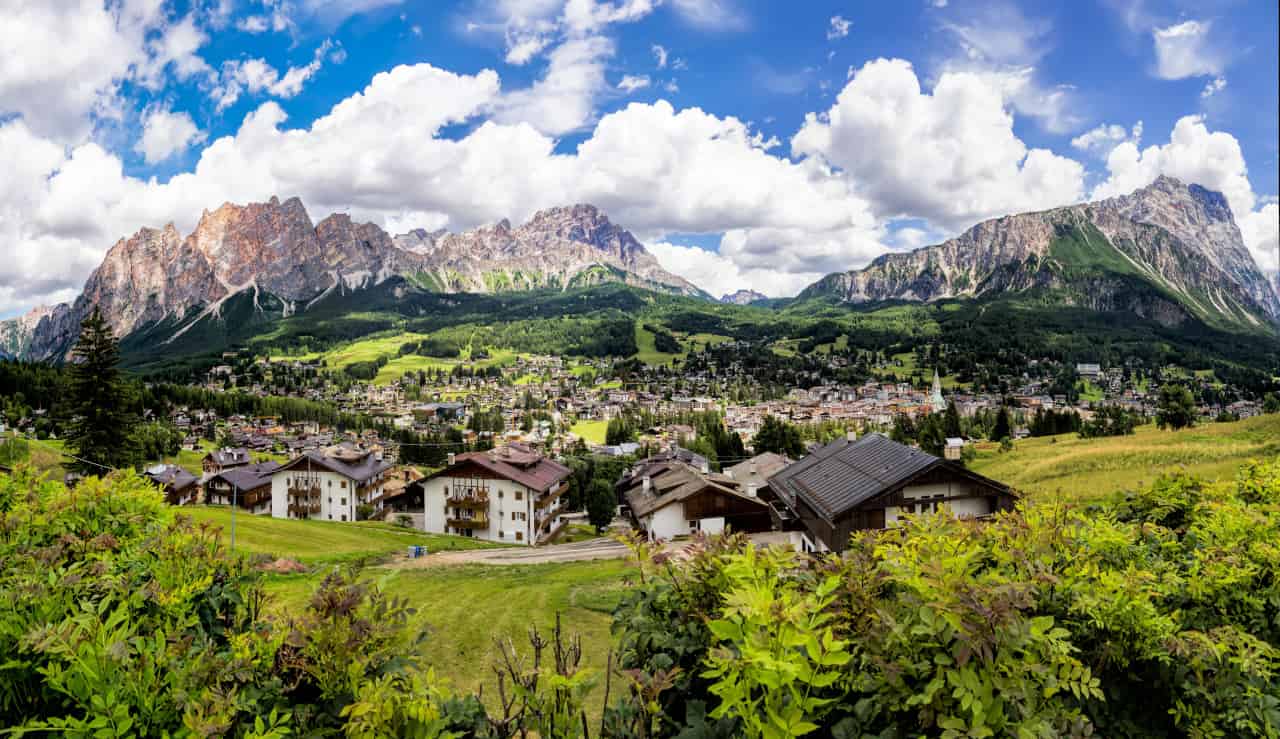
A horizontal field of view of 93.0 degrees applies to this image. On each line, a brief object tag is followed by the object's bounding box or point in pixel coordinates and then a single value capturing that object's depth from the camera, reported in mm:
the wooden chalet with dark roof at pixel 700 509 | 38906
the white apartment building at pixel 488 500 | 53281
